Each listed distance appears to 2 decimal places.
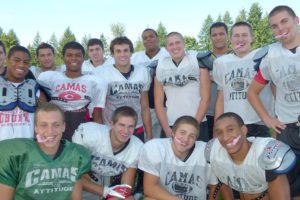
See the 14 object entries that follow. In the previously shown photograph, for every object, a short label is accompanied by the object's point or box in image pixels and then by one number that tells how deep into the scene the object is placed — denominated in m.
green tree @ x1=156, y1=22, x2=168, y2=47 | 54.48
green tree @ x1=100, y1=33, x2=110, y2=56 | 61.48
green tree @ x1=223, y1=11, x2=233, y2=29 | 58.53
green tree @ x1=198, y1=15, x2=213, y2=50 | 52.64
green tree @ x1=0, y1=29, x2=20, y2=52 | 45.68
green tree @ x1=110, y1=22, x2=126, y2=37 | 55.66
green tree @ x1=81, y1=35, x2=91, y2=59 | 69.75
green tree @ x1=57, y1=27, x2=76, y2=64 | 58.28
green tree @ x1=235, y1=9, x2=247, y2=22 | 49.47
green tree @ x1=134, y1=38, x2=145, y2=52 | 52.24
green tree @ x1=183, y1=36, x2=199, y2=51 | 49.23
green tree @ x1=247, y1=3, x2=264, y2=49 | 46.81
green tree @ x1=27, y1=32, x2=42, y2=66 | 69.75
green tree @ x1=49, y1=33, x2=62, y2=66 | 69.44
